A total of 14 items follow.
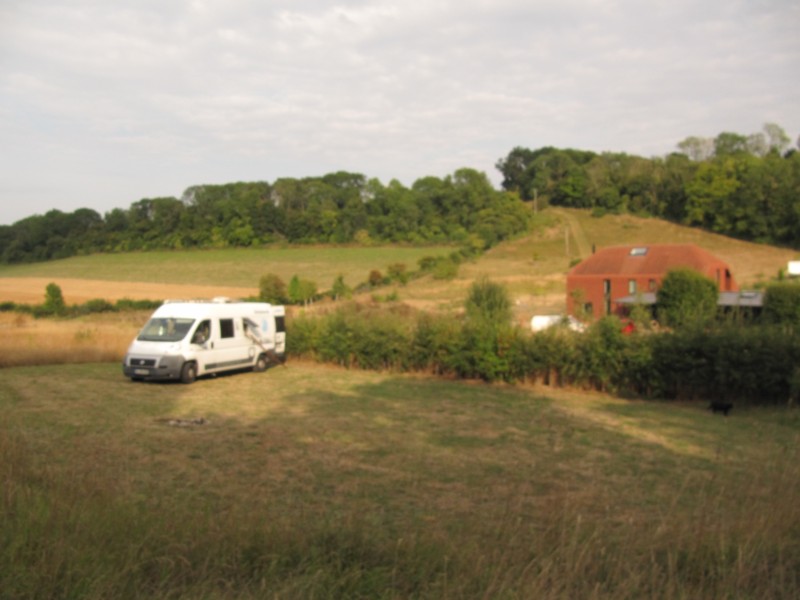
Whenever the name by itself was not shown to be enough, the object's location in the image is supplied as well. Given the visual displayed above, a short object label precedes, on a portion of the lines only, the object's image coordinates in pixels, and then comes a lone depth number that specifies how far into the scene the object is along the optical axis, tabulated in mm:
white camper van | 19922
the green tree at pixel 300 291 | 53312
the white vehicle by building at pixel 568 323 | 21703
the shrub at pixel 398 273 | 64981
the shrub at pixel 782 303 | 34531
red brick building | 47062
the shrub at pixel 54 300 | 47156
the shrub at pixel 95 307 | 49031
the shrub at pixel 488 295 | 40344
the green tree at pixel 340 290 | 54856
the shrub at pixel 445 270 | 66625
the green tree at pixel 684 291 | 39006
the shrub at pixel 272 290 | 54281
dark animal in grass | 16969
